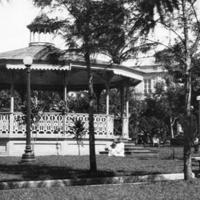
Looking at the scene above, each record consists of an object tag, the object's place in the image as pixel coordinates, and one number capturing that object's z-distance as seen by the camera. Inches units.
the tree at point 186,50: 462.9
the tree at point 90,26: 460.8
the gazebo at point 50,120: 850.1
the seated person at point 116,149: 830.8
